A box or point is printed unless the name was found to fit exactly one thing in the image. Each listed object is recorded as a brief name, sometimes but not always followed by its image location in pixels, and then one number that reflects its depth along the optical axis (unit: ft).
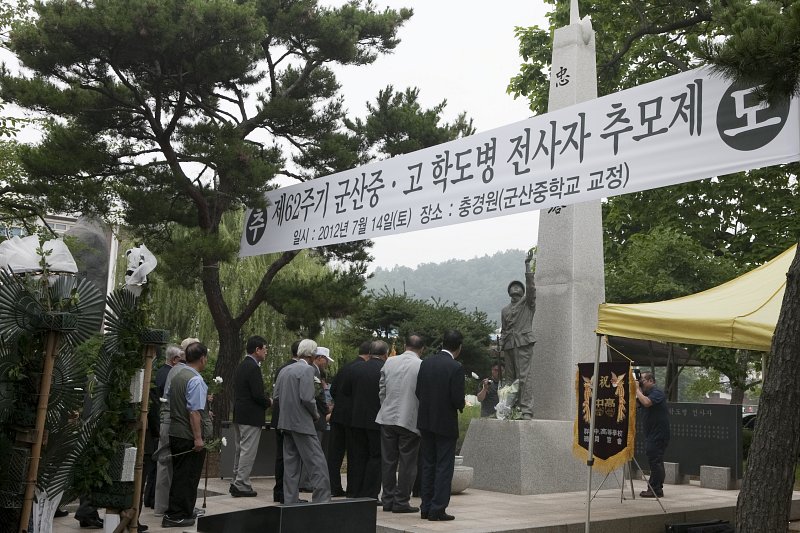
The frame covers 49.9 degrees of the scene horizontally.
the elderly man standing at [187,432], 23.59
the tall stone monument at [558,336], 33.32
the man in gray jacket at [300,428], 25.79
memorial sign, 39.22
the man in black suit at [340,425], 29.35
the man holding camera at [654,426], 32.30
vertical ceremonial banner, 25.81
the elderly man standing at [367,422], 28.27
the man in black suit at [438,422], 25.04
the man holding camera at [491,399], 49.67
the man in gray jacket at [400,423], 26.40
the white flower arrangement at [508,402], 34.99
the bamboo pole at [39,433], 14.99
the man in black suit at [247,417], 30.14
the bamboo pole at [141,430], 18.86
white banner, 23.29
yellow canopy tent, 23.36
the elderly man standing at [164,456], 25.05
